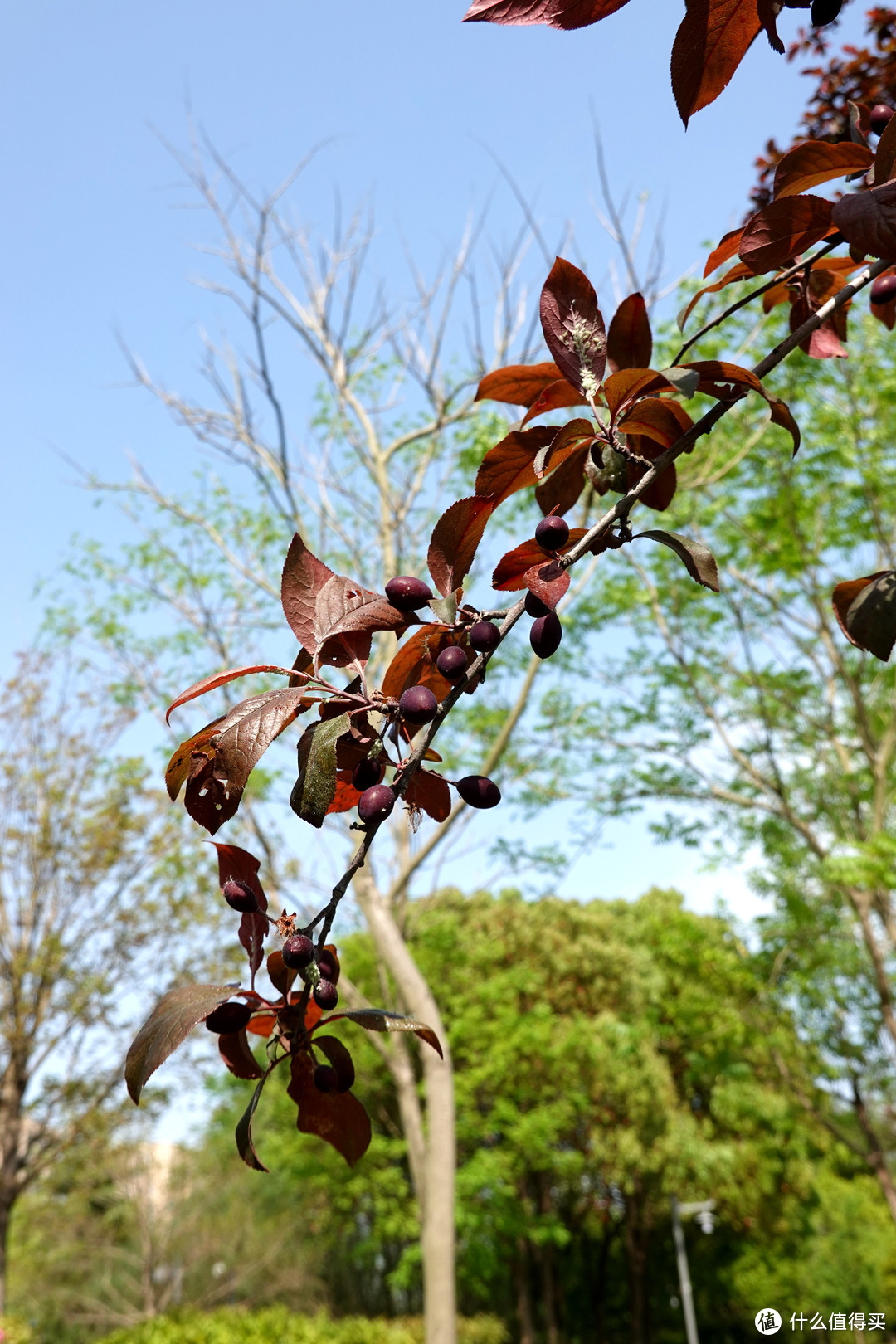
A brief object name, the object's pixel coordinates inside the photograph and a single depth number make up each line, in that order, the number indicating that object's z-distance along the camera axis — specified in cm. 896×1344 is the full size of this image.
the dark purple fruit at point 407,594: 62
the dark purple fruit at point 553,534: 61
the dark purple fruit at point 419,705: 56
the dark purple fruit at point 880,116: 87
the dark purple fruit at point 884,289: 90
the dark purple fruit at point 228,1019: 58
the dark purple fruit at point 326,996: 56
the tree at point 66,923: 1024
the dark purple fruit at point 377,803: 52
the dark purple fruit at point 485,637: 59
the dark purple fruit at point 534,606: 58
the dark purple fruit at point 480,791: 62
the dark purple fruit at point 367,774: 58
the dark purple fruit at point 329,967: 59
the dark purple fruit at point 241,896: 61
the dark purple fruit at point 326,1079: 62
